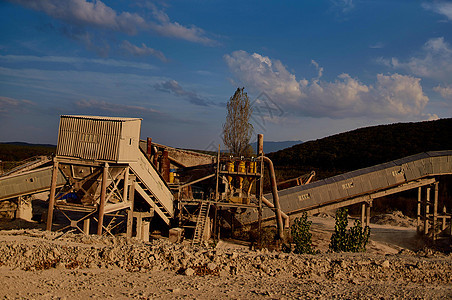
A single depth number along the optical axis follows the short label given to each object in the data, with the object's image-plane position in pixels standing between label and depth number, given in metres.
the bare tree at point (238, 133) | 36.91
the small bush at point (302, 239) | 14.98
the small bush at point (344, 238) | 14.70
